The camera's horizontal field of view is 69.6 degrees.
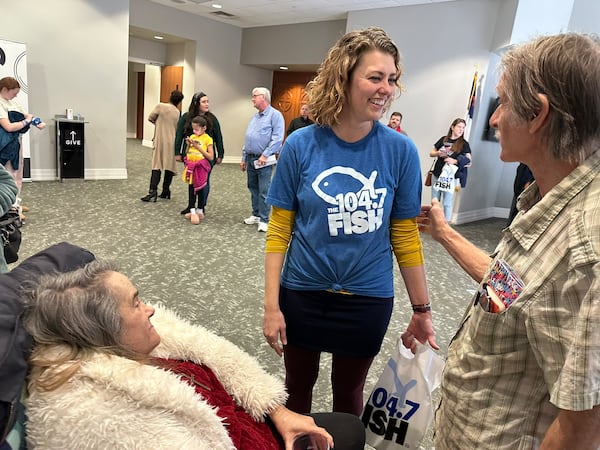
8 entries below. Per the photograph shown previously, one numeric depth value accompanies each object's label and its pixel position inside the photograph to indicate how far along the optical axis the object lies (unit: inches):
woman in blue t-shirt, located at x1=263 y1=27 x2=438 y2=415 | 50.1
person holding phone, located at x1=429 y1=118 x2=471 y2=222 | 212.8
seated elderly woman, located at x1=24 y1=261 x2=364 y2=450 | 30.8
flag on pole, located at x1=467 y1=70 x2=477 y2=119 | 231.6
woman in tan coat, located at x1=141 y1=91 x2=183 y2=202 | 214.8
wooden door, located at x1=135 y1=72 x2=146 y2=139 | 544.5
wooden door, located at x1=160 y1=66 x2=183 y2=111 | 401.4
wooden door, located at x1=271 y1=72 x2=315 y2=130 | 428.5
